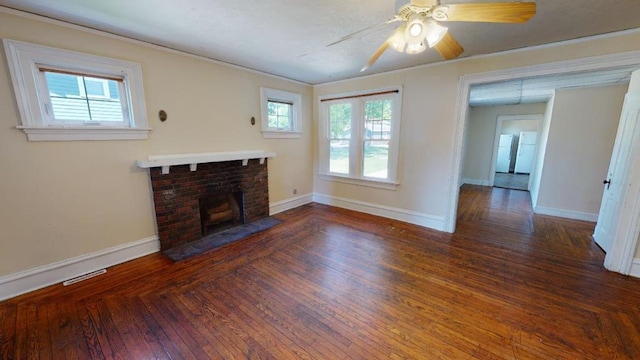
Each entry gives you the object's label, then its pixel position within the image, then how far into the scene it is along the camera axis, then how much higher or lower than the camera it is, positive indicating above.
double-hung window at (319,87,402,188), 4.02 +0.06
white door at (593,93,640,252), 2.67 -0.42
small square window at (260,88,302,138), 4.03 +0.48
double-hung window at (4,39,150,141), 2.07 +0.45
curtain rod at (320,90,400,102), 3.86 +0.78
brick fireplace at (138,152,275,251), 2.92 -0.75
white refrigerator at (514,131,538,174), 9.12 -0.43
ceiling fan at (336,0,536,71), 1.31 +0.72
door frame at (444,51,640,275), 2.41 +0.60
